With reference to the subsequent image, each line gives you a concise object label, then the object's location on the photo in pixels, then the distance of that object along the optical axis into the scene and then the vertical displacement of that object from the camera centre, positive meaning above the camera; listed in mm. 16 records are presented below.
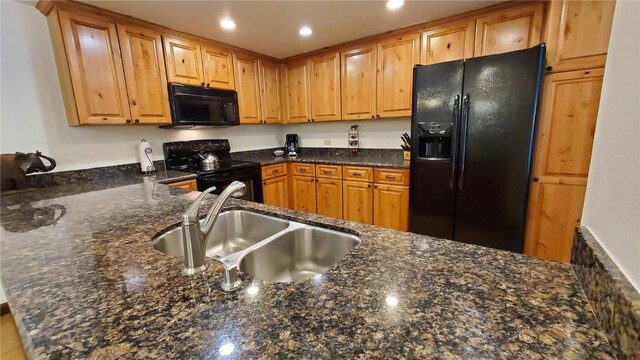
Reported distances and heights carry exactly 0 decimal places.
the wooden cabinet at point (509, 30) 2086 +856
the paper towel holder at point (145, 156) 2543 -113
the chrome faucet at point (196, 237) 700 -256
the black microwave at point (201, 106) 2531 +373
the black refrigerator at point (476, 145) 1886 -83
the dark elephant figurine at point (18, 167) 1863 -141
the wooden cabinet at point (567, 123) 1752 +64
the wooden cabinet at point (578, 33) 1657 +645
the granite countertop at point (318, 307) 465 -359
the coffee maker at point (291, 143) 3924 -43
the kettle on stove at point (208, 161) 2840 -200
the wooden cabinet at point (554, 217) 1892 -624
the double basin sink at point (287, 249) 989 -430
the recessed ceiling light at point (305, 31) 2576 +1083
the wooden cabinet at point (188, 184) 2301 -363
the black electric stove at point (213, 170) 2574 -258
